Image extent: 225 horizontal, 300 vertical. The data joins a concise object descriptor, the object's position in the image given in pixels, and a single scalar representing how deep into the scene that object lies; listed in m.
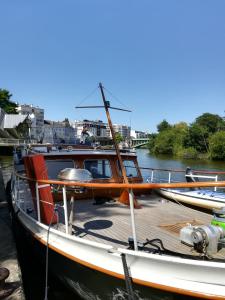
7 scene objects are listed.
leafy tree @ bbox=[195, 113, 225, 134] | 54.80
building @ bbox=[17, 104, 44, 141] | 107.99
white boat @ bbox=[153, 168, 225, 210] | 6.40
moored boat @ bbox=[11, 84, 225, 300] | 2.77
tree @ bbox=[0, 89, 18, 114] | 53.22
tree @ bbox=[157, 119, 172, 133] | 85.08
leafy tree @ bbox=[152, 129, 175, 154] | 57.71
